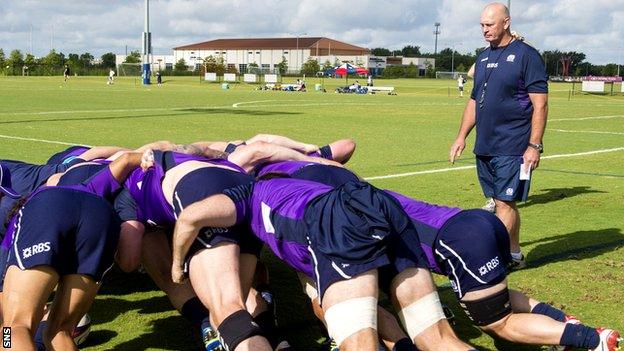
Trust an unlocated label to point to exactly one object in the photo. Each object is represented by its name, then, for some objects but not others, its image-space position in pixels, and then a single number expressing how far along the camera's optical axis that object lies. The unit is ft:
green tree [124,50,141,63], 405.59
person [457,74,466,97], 173.47
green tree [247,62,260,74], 240.32
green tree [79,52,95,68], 430.20
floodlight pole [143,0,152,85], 189.88
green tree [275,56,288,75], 359.25
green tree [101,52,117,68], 470.80
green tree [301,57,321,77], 354.54
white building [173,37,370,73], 514.68
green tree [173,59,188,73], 334.03
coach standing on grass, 22.44
